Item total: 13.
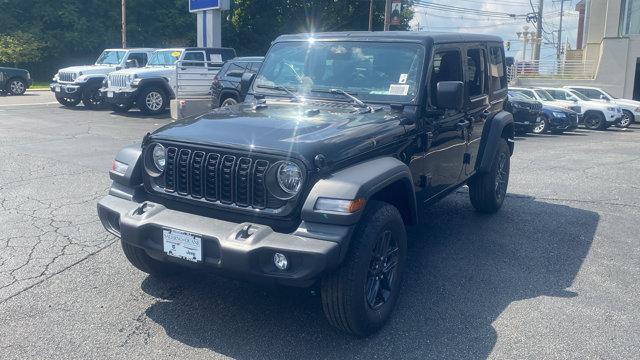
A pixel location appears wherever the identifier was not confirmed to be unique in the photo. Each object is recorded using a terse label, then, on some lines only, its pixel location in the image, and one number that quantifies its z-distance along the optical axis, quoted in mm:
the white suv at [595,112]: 22047
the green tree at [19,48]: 33875
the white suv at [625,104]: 23297
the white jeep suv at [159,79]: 16766
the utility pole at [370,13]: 36397
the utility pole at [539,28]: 42969
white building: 29922
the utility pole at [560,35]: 48100
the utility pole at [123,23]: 33553
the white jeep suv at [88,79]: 18969
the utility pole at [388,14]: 24062
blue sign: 19312
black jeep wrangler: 3576
